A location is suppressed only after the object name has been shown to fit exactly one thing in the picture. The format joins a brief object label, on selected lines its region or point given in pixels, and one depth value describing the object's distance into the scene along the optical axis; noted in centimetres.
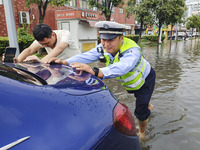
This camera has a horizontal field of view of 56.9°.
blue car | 85
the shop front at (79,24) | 1208
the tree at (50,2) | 1063
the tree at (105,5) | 1455
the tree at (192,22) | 5306
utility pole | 389
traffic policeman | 186
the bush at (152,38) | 3062
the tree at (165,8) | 2412
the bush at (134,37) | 2355
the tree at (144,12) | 2427
